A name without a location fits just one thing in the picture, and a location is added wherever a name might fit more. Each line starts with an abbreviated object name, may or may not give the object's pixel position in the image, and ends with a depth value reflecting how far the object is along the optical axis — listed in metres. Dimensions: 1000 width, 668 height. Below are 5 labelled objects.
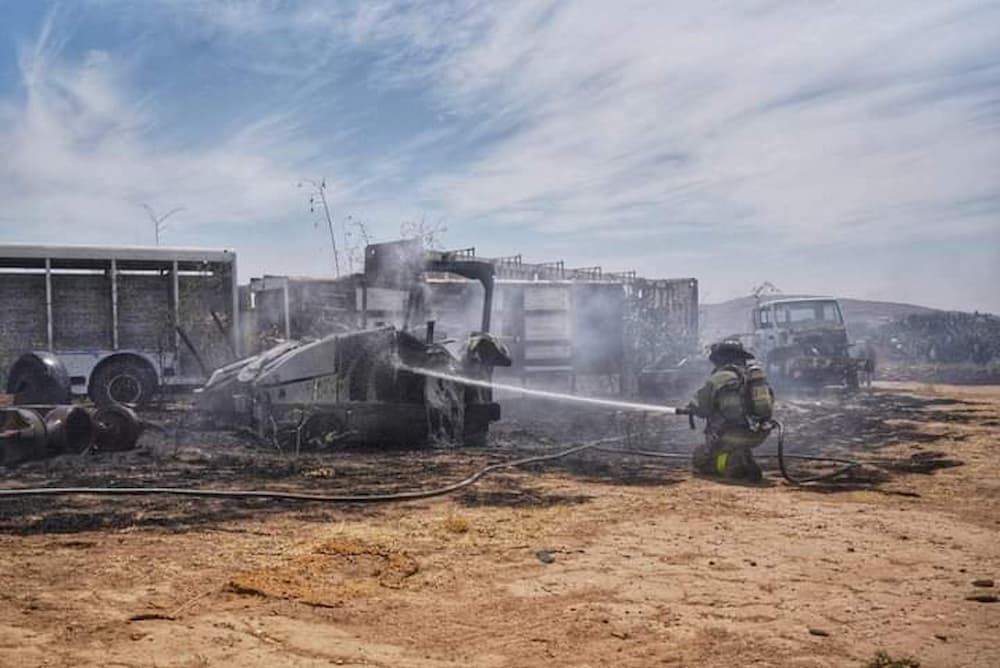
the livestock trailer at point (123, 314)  13.58
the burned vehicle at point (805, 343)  18.06
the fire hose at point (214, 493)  6.37
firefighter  7.92
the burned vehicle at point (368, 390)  9.45
